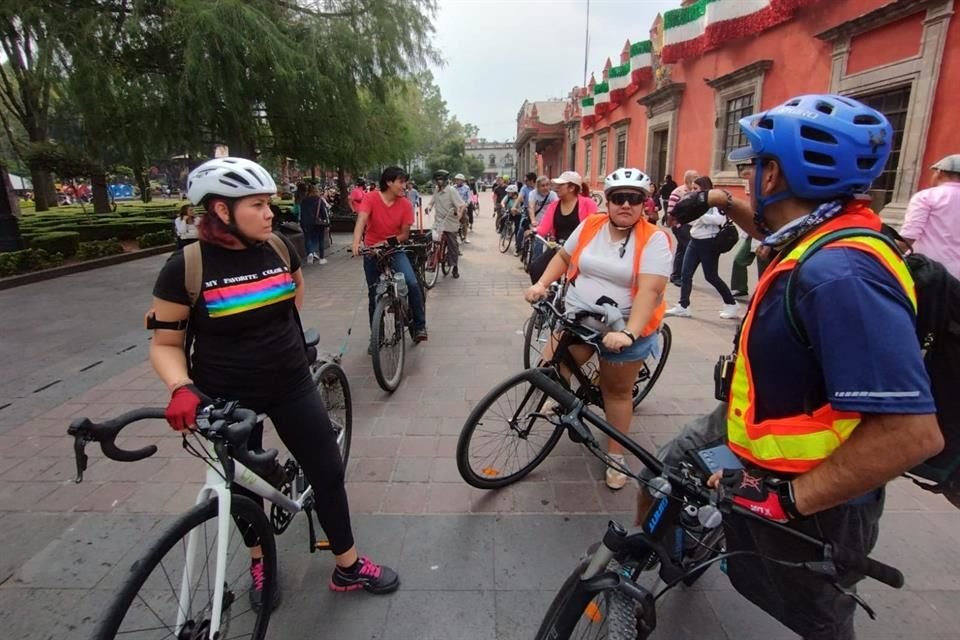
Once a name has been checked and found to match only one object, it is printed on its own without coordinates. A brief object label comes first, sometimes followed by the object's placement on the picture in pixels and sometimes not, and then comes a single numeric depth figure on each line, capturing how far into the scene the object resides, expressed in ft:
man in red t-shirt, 16.34
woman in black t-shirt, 5.82
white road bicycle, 4.78
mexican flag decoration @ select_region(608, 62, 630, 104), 67.10
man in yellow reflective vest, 3.48
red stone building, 26.20
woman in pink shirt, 19.08
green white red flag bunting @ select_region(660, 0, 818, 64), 36.78
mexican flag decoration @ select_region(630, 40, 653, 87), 60.39
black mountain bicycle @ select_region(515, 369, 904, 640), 4.56
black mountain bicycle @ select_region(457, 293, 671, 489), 9.26
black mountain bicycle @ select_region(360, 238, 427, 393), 14.19
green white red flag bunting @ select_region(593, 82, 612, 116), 75.22
